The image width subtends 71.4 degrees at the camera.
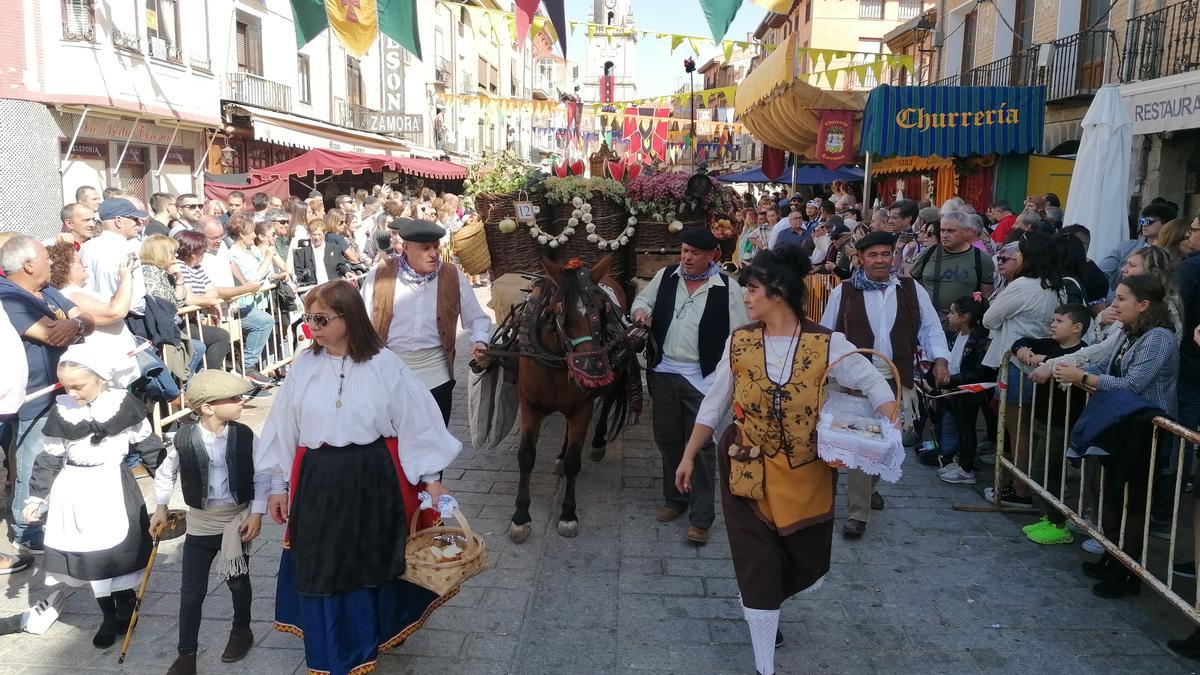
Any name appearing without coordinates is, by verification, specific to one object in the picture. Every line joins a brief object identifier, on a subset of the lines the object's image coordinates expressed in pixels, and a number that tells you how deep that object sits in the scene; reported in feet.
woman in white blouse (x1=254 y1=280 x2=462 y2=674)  10.61
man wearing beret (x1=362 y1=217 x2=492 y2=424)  16.24
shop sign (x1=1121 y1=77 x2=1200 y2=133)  30.17
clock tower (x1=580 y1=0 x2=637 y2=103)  256.52
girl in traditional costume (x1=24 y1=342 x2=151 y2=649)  12.26
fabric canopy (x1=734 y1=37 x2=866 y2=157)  38.06
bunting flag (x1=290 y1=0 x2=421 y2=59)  30.96
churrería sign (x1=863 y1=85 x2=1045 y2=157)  35.58
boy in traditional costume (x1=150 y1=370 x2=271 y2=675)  11.68
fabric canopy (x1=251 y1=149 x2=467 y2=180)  55.47
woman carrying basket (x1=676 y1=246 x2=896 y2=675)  11.17
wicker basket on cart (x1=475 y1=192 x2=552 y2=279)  21.83
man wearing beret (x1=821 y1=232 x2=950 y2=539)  16.65
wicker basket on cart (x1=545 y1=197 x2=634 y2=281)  21.90
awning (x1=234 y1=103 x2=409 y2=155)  62.69
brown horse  16.26
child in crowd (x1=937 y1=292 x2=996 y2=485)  20.25
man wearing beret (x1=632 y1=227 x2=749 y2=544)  16.75
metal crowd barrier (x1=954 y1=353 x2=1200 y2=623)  12.75
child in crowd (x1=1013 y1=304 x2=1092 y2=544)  16.60
